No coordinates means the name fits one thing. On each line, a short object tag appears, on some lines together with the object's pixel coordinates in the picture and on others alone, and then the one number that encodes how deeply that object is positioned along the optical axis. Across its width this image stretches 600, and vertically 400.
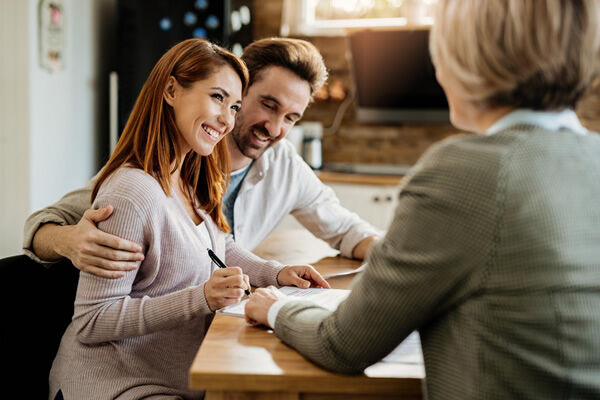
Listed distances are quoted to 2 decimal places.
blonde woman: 0.72
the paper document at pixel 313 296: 1.14
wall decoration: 2.97
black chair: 1.20
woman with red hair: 1.12
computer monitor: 3.86
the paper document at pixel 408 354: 0.93
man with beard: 1.88
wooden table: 0.86
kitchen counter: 3.60
